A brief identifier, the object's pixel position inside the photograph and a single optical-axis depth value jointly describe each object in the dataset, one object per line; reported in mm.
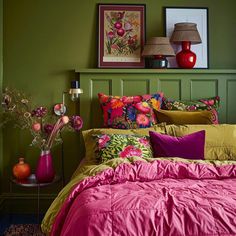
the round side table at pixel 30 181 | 3186
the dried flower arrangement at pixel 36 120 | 3354
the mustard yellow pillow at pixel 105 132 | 3003
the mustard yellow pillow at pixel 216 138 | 2923
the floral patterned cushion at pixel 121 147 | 2734
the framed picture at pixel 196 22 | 3705
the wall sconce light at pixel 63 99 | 3357
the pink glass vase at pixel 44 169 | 3219
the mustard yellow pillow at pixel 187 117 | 3211
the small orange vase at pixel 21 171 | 3281
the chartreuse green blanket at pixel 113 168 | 2113
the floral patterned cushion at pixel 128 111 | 3264
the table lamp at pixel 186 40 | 3516
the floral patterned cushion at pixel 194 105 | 3447
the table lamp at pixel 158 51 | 3457
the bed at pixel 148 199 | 1681
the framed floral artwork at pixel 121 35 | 3678
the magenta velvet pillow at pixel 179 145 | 2750
